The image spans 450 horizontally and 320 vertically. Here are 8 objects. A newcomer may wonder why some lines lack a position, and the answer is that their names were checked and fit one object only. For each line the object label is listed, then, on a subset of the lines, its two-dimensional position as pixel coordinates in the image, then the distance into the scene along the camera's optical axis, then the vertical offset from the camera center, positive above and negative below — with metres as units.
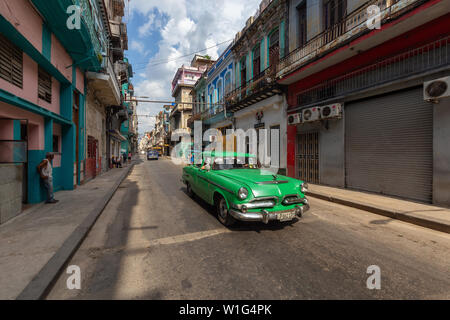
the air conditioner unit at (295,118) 10.43 +1.94
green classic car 3.90 -0.74
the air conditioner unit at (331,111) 8.77 +1.97
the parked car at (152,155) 37.22 +0.41
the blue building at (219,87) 19.36 +7.13
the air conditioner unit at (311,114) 9.48 +1.97
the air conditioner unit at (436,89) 5.59 +1.85
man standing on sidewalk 6.06 -0.48
